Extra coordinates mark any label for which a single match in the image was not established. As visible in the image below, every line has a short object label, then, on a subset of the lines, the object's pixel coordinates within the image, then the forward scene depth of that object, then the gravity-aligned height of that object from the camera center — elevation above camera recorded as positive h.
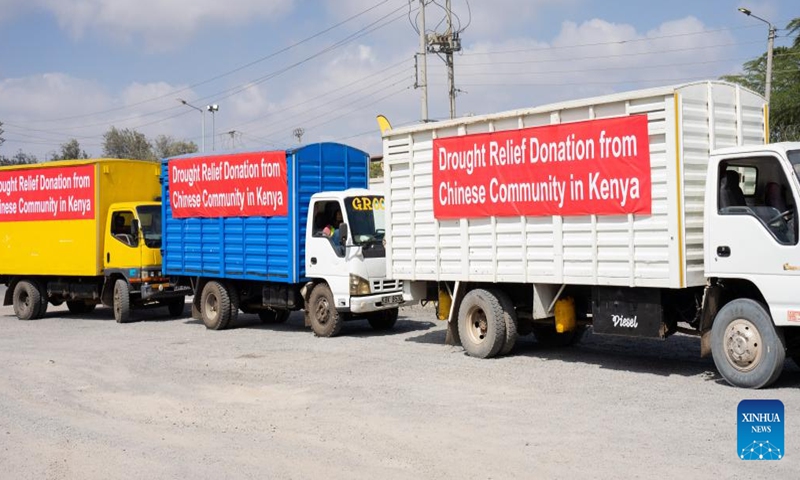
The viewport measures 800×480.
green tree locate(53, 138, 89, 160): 78.19 +10.44
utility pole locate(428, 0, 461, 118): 33.62 +8.33
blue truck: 15.52 +0.62
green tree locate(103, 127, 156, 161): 79.12 +11.03
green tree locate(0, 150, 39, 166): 77.62 +9.84
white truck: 9.86 +0.56
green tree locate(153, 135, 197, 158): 77.71 +10.73
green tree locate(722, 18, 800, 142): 27.95 +5.83
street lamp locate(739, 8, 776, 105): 23.98 +6.12
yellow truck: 19.45 +0.78
